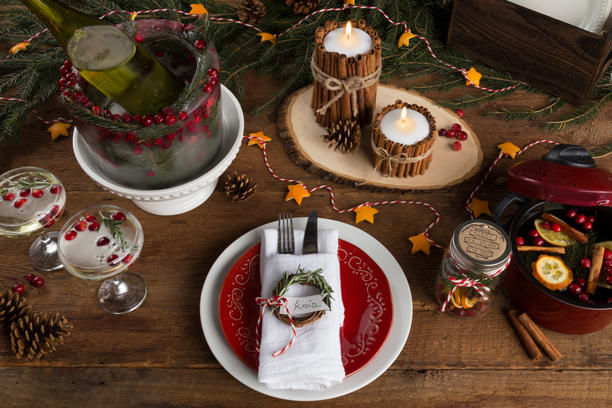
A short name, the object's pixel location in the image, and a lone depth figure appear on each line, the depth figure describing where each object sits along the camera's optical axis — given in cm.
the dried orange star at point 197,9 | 132
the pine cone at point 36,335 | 86
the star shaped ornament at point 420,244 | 98
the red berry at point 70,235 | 87
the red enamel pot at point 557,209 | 81
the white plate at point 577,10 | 112
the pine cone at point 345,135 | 109
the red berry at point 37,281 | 95
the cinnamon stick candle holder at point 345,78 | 102
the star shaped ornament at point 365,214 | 102
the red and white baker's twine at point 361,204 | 101
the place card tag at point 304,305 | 80
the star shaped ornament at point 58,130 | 115
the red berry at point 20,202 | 91
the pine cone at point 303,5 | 131
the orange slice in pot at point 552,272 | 83
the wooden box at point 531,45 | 108
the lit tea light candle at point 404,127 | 100
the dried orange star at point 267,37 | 128
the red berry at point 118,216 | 88
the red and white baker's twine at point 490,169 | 104
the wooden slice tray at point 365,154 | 108
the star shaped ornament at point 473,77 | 123
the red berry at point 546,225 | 91
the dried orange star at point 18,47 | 125
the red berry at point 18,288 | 94
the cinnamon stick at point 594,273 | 84
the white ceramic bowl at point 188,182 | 88
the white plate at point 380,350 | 79
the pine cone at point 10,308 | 89
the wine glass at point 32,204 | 89
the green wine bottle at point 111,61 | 79
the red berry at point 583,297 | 83
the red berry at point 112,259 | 81
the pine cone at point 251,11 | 131
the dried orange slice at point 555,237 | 89
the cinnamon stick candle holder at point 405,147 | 100
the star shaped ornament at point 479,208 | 103
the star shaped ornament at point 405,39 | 127
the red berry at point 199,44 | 87
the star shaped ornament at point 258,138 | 114
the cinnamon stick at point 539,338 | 85
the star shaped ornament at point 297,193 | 105
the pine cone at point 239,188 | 104
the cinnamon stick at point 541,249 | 87
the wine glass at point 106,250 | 82
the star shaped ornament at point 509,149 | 111
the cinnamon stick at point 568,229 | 89
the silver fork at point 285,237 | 91
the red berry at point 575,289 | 84
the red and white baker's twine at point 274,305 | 79
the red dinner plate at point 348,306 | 83
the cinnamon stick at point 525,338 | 85
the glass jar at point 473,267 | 79
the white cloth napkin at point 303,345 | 77
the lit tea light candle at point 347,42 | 104
